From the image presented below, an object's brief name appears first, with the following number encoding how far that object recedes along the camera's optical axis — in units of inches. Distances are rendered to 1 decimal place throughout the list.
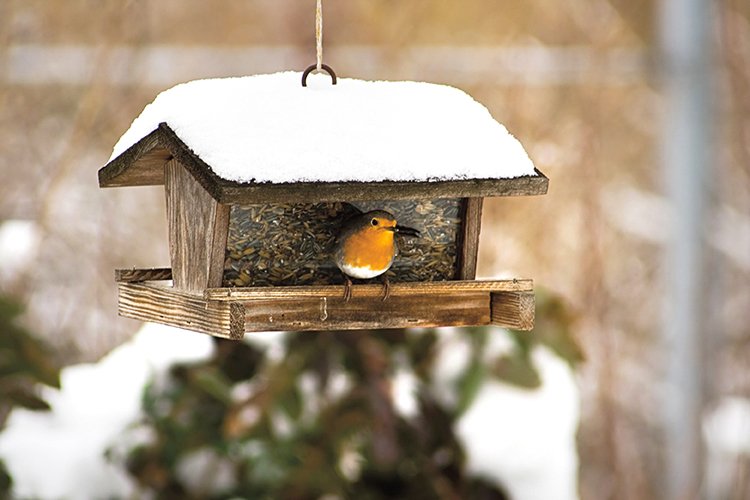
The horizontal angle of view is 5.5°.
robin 304.9
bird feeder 302.1
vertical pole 451.0
